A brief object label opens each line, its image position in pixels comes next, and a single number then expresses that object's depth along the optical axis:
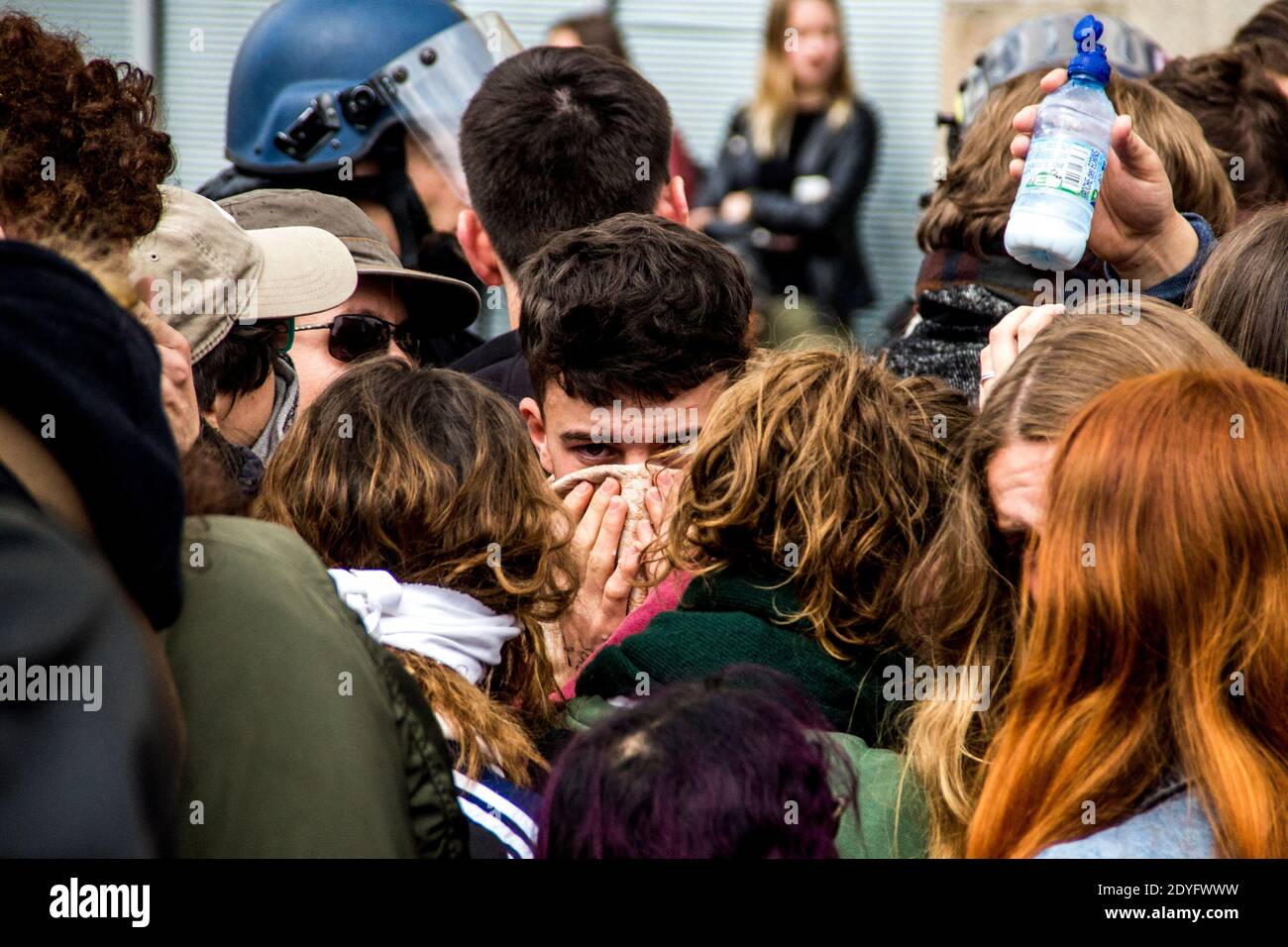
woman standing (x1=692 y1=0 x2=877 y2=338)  3.24
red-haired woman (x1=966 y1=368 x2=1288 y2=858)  1.51
